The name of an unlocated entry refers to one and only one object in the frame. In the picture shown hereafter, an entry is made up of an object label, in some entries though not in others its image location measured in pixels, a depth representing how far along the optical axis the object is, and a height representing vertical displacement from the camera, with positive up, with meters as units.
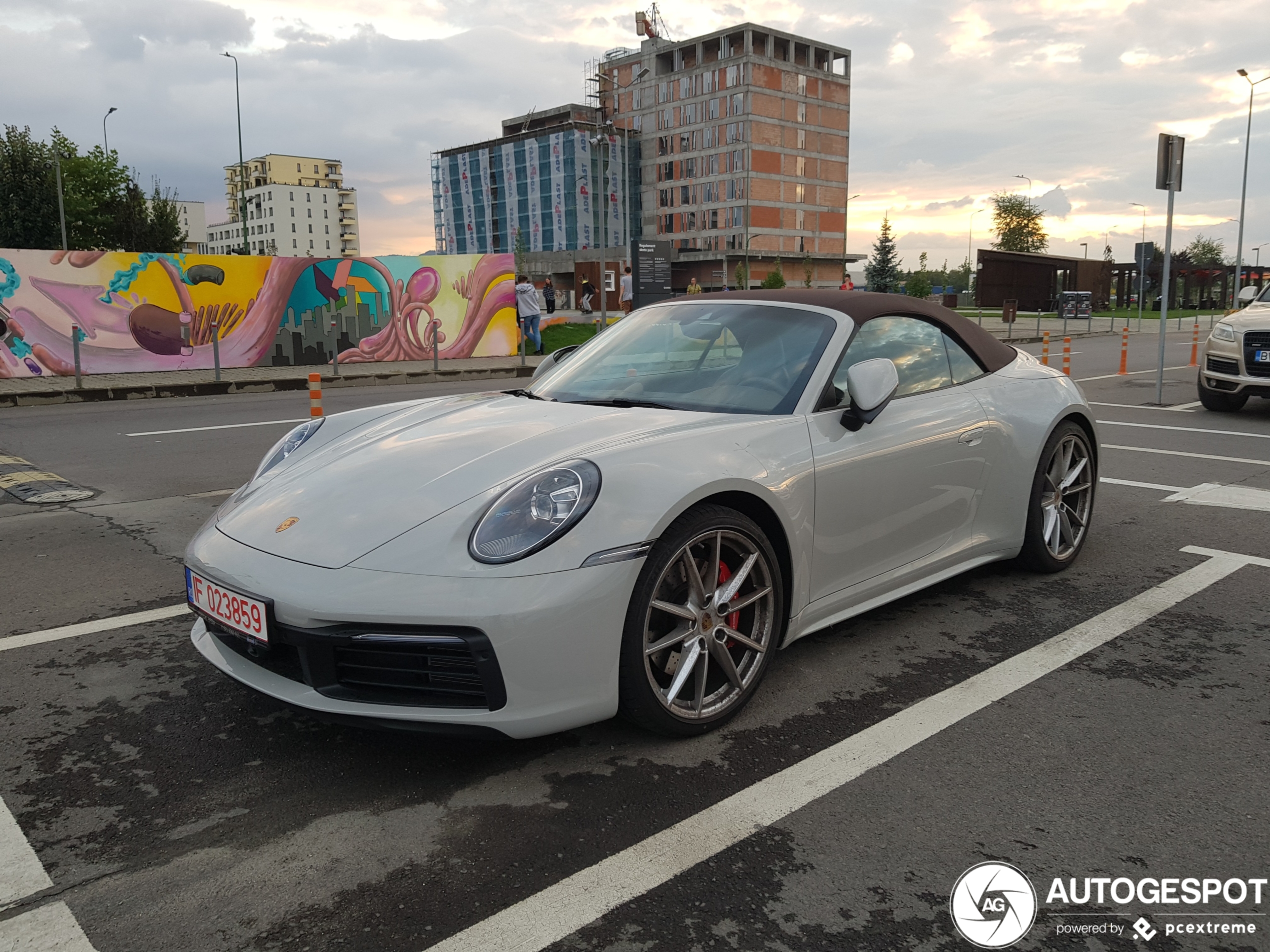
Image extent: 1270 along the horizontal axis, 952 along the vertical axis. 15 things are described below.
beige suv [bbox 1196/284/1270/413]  10.74 -0.53
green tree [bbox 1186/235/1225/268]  90.62 +6.23
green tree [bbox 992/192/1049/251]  81.75 +7.64
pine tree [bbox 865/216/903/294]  51.91 +2.77
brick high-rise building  94.62 +16.80
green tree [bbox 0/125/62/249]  43.38 +5.85
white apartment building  143.62 +16.73
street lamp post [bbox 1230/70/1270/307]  42.72 +2.78
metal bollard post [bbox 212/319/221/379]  16.39 -0.40
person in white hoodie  22.50 +0.34
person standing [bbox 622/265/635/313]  24.67 +0.78
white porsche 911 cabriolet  2.55 -0.60
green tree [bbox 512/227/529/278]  91.94 +6.45
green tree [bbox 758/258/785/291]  68.00 +2.65
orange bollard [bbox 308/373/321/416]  7.81 -0.57
